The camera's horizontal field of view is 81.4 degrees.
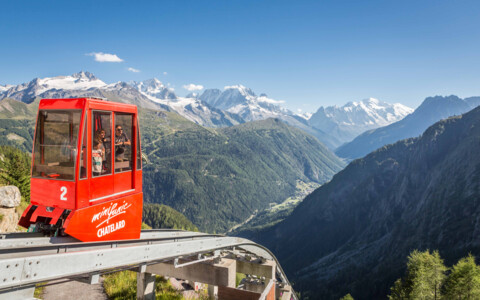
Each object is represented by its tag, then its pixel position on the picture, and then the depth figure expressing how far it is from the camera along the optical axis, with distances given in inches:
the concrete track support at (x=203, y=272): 553.6
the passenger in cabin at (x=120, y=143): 475.8
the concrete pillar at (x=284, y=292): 673.7
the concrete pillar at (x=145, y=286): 522.6
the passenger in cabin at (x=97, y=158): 421.7
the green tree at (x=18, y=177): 1768.0
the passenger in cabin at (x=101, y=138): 435.7
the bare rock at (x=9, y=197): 897.9
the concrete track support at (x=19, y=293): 230.0
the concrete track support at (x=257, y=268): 698.8
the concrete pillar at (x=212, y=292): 634.0
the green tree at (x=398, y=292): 2171.5
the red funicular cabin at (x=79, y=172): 398.6
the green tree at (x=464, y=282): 1728.6
